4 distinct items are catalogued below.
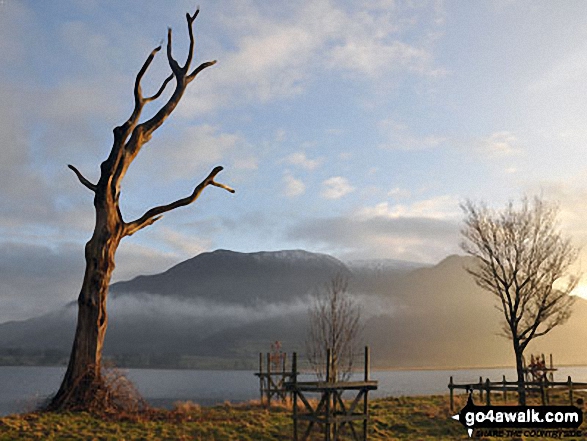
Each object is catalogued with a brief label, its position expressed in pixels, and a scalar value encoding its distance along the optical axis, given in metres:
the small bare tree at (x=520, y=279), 35.84
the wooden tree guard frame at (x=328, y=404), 18.44
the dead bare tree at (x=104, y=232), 22.56
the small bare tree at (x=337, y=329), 28.36
